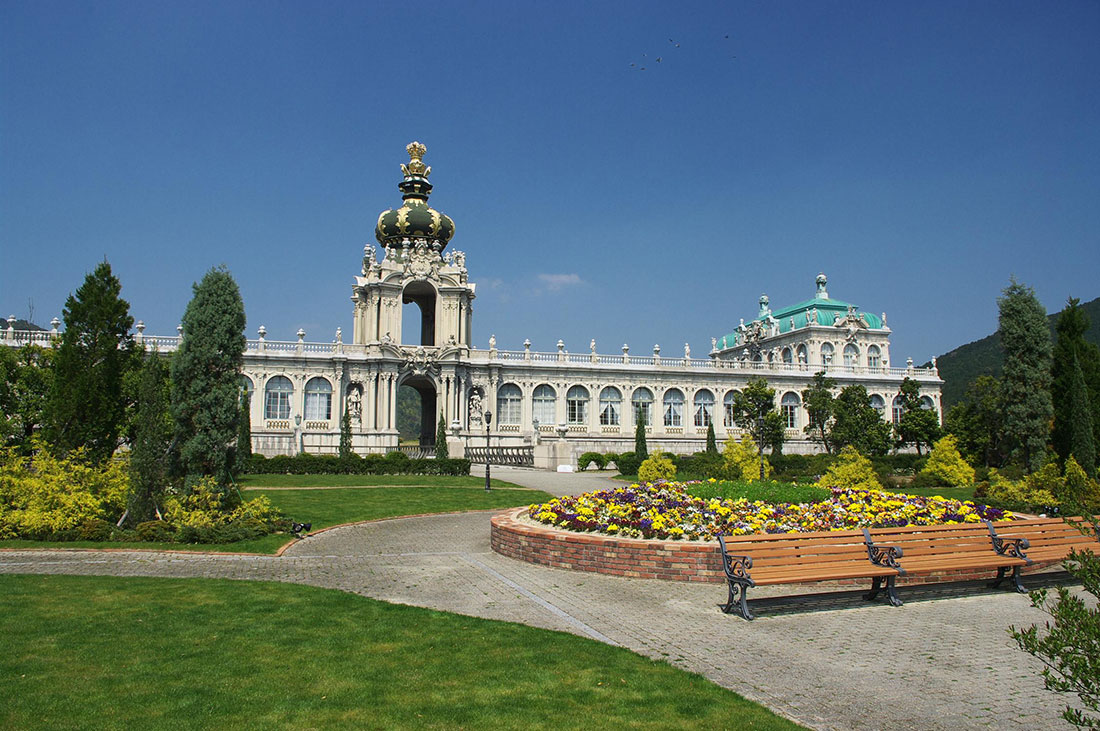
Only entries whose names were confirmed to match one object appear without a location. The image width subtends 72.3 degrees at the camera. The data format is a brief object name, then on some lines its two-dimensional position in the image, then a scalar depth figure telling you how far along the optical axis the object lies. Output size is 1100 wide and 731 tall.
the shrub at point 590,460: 44.19
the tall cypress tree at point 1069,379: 29.66
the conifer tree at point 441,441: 44.16
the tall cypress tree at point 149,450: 16.75
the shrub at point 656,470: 29.16
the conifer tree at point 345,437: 41.68
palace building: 54.25
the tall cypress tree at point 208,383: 17.98
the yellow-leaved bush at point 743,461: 29.50
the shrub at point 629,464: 40.44
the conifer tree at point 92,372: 18.91
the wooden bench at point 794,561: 10.23
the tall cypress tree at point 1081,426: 28.91
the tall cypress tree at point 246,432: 33.75
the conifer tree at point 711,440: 50.19
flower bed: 13.47
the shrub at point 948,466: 35.09
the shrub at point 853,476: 24.53
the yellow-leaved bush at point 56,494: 15.90
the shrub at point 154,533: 16.05
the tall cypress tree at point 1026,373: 30.91
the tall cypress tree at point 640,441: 41.73
